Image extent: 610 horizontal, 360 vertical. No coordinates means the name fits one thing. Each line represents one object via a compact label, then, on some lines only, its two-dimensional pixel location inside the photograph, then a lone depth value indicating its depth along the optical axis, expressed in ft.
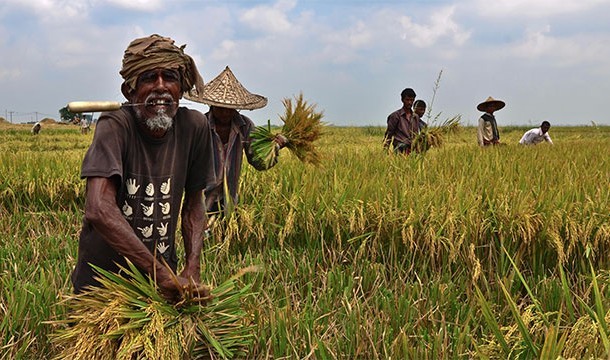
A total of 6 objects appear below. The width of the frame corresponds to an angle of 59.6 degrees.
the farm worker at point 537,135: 34.65
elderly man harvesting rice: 5.38
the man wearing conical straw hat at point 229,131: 11.13
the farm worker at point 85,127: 67.72
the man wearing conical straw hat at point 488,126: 25.16
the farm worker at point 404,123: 19.56
